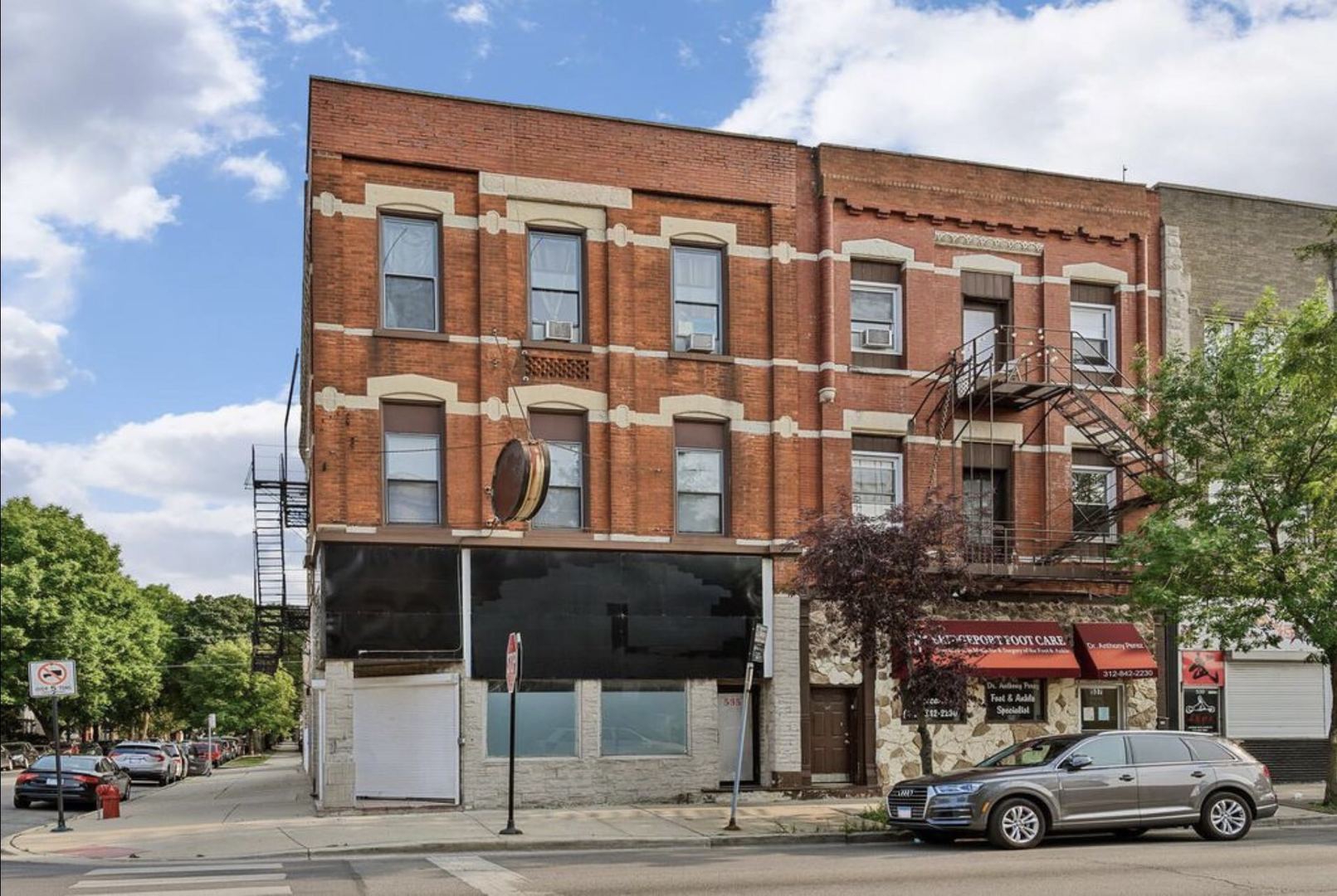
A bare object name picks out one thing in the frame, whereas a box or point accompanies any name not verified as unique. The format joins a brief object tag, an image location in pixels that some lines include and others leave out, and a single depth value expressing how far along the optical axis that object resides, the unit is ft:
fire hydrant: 77.15
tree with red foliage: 65.16
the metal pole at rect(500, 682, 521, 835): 62.54
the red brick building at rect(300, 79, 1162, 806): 74.74
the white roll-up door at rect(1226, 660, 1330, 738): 90.43
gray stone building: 92.32
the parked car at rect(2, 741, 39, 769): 186.50
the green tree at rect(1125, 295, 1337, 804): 71.10
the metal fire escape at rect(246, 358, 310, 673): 98.84
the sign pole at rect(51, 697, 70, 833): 68.13
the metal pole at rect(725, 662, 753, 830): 63.87
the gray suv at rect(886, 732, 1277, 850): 56.75
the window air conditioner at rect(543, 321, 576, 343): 79.00
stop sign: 62.59
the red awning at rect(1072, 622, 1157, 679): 84.12
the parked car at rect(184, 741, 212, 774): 163.63
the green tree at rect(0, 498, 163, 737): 176.24
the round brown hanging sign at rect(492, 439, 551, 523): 70.13
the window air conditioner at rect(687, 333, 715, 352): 81.41
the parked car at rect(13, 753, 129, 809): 93.45
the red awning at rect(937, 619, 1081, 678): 82.12
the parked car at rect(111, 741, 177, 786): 135.03
